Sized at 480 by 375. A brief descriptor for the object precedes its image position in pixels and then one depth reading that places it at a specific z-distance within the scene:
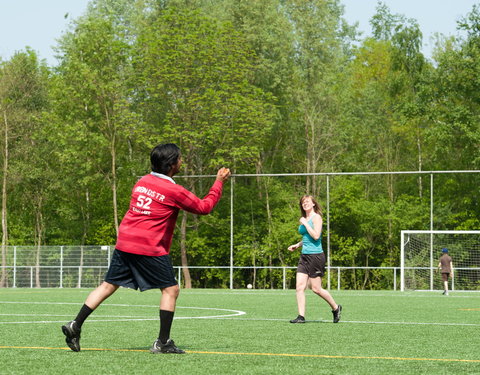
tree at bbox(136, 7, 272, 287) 43.66
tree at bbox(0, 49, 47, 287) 45.88
